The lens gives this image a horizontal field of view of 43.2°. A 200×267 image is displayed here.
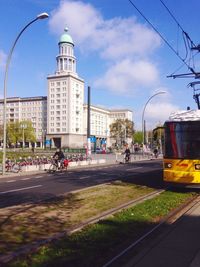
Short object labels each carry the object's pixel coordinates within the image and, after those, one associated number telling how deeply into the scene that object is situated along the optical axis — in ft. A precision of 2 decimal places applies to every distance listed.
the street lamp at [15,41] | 45.10
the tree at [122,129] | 227.65
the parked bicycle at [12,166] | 57.32
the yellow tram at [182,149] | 30.24
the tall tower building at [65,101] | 270.42
